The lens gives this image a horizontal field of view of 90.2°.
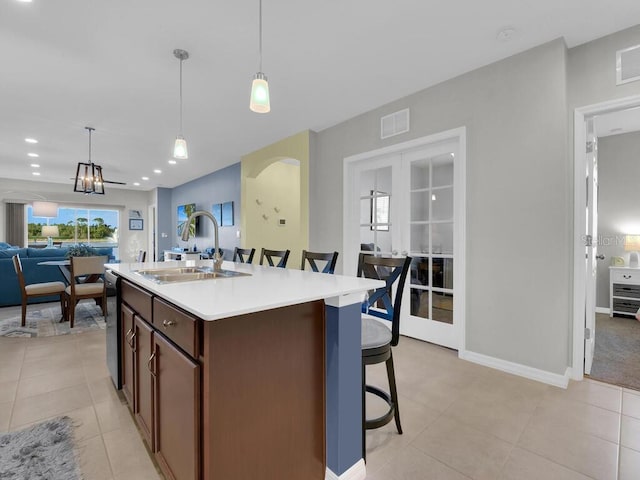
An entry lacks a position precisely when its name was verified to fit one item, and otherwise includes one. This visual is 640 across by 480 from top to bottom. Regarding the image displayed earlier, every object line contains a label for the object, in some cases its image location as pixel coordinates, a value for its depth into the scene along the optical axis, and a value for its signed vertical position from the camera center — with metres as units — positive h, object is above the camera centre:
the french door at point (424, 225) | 3.00 +0.15
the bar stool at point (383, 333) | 1.53 -0.50
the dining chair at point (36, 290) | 3.74 -0.63
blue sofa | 4.61 -0.49
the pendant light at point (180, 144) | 2.53 +0.75
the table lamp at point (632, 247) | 4.12 -0.10
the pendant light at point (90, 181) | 4.48 +0.82
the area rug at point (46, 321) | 3.56 -1.03
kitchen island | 1.05 -0.53
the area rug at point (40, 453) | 1.44 -1.06
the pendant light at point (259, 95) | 1.71 +0.77
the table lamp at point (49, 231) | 7.63 +0.19
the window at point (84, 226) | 9.38 +0.39
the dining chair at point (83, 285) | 3.76 -0.58
